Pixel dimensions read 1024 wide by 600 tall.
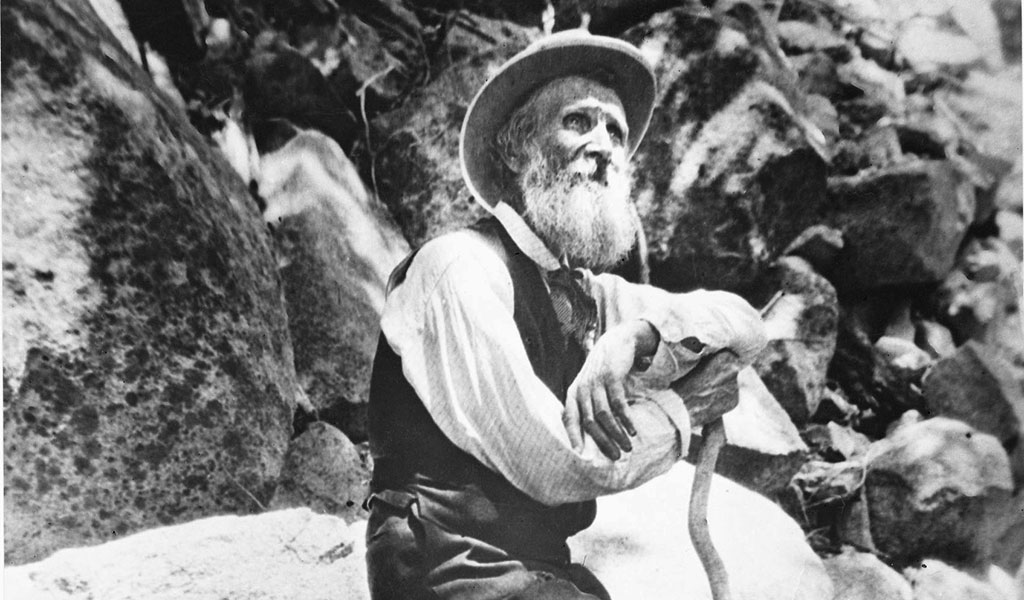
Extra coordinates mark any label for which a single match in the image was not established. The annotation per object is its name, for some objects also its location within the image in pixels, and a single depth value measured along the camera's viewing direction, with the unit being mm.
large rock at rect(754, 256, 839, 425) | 2635
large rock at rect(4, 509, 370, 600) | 1916
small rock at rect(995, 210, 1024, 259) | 2672
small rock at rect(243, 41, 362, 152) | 2471
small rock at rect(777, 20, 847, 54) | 2861
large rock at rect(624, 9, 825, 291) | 2615
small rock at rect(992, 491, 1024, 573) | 2490
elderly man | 2008
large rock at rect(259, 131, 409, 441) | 2314
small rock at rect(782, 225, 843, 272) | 2742
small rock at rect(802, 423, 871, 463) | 2621
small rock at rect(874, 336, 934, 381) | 2691
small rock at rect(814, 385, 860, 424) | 2699
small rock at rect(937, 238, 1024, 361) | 2662
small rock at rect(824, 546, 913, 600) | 2402
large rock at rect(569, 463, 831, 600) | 2197
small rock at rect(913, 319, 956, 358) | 2719
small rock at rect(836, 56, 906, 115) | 2820
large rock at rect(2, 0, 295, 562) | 1948
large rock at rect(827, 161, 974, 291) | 2760
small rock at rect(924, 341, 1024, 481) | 2564
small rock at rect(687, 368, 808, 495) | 2469
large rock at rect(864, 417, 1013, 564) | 2502
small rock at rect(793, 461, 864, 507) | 2537
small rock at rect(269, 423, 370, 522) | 2184
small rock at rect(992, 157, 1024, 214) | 2691
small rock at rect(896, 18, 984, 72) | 2689
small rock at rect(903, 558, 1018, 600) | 2430
